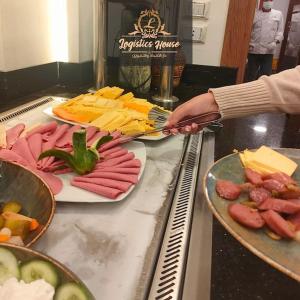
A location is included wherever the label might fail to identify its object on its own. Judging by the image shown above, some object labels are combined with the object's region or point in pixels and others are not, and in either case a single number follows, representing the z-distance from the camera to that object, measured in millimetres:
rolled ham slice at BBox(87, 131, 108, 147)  720
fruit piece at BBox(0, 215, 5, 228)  413
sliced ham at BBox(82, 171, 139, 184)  596
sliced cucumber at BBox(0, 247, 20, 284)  303
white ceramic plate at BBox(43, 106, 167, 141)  839
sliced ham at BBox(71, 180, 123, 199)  552
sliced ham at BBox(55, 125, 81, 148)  707
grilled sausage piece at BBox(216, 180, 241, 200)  493
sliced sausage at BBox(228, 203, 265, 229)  428
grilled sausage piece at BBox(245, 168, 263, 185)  545
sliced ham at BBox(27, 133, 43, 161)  654
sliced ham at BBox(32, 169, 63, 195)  558
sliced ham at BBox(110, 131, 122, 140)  746
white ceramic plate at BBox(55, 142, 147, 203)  542
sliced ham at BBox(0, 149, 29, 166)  603
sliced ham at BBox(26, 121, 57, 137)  735
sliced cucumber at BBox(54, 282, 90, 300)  284
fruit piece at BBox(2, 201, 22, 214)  455
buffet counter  403
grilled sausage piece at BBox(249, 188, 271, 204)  495
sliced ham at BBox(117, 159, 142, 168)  644
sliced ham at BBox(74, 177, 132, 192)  571
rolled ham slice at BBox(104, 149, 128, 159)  678
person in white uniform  3689
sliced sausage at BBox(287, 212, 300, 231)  446
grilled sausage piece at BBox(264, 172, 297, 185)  539
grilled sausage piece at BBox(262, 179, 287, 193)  510
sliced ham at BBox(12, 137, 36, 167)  625
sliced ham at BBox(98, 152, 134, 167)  645
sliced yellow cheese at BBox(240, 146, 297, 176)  592
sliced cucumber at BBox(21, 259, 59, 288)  300
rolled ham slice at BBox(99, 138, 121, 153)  697
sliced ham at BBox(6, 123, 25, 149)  685
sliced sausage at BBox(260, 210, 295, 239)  419
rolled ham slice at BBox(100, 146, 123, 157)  684
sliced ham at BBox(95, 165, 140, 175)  615
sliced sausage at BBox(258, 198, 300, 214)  462
